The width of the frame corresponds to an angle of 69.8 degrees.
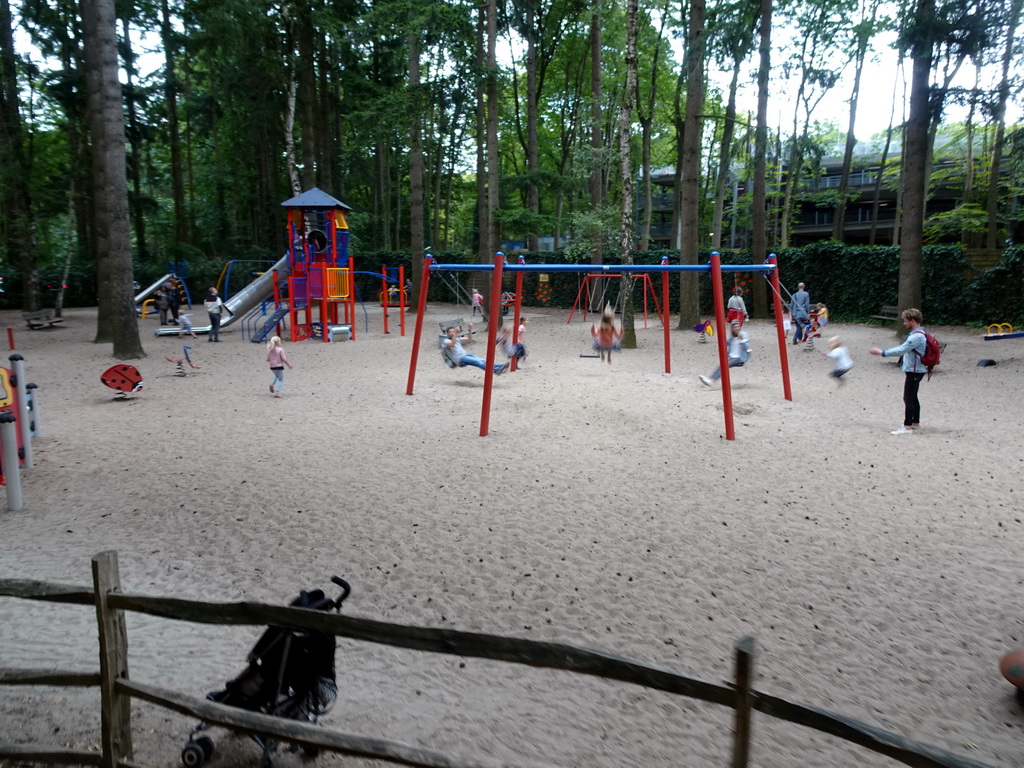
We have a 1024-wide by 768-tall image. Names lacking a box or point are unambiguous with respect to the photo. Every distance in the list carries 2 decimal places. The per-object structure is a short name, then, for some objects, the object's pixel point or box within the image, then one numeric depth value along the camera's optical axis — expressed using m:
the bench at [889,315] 22.58
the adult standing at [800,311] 20.42
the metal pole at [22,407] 8.66
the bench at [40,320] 24.89
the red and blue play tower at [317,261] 22.58
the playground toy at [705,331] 20.15
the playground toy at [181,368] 15.85
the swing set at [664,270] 10.10
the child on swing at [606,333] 14.36
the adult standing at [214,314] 22.45
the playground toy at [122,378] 12.79
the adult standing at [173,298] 25.36
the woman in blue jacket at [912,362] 9.72
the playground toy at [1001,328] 19.59
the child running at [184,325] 23.33
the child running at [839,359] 11.77
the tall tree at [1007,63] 16.44
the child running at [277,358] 13.09
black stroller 3.51
